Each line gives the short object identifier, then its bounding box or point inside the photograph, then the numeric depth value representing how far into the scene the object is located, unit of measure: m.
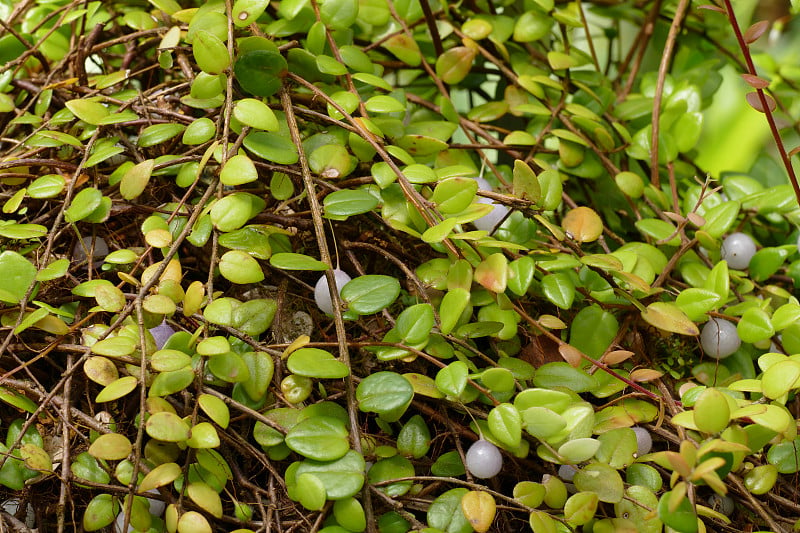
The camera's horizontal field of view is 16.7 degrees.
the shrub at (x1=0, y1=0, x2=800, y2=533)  0.63
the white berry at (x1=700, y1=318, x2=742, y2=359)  0.67
